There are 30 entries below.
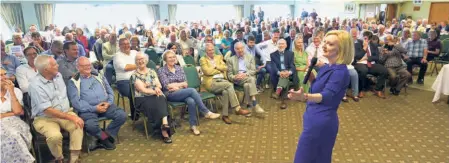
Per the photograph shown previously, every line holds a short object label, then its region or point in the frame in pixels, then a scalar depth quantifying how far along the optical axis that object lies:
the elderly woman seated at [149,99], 3.47
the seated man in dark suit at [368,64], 5.19
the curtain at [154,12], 14.12
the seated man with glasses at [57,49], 3.86
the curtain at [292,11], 17.88
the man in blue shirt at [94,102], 3.09
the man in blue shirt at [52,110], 2.74
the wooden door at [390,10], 15.18
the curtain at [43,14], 11.70
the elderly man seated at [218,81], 4.11
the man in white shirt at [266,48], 5.59
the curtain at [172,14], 14.53
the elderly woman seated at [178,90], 3.70
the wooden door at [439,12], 13.21
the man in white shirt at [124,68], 4.01
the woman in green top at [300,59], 4.92
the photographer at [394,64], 5.26
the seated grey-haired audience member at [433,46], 6.25
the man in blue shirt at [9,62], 3.97
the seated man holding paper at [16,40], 5.41
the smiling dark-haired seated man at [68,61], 3.53
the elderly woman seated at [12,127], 2.57
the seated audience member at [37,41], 5.66
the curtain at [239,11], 16.33
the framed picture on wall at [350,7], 16.31
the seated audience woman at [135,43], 5.02
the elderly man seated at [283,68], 4.77
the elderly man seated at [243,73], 4.36
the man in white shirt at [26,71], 3.48
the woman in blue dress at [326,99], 1.77
